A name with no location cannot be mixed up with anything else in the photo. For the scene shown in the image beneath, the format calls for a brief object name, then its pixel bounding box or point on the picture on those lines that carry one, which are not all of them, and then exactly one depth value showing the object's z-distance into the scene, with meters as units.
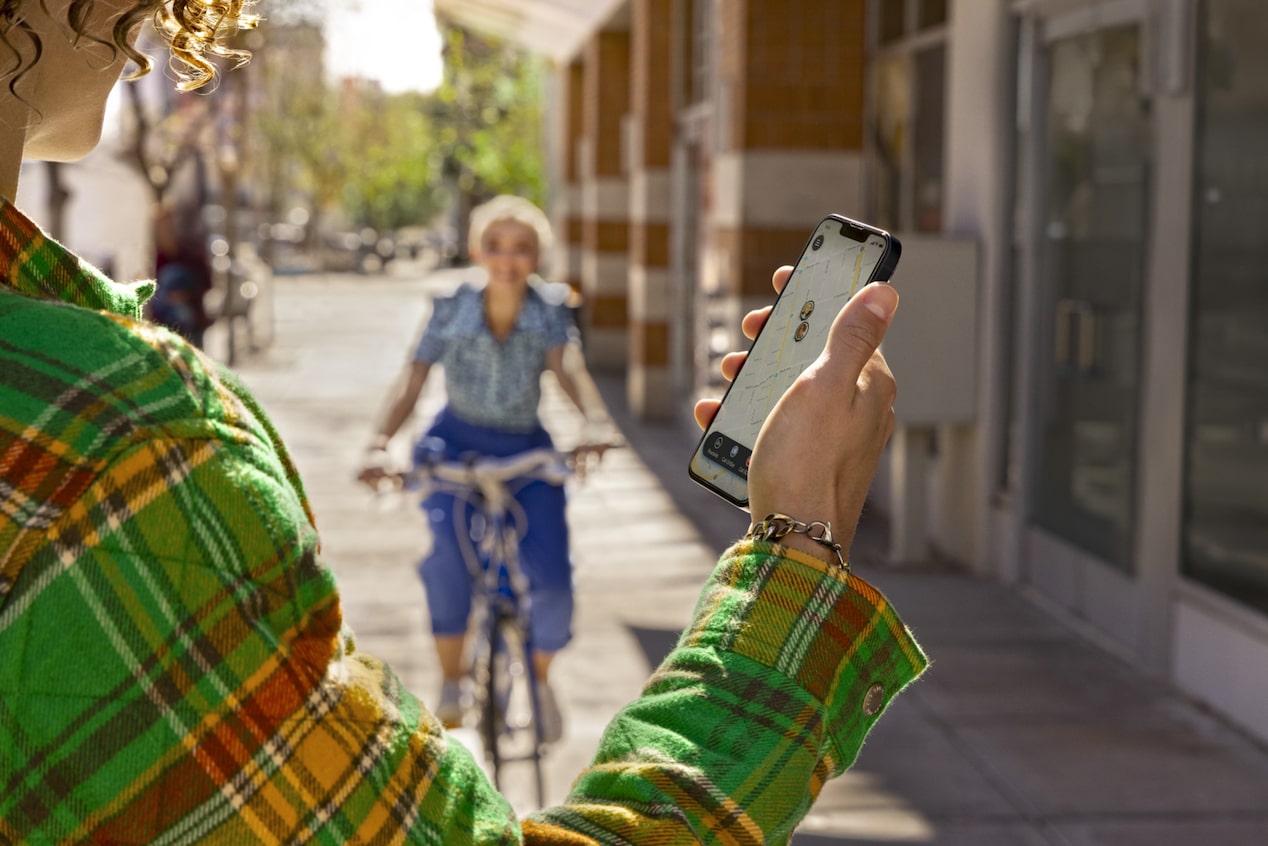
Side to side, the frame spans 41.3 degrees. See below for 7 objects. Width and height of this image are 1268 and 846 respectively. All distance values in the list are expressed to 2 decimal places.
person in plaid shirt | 0.80
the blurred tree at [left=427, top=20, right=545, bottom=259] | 31.11
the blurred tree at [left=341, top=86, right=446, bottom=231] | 62.84
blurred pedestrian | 16.17
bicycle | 5.43
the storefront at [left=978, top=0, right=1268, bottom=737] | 5.86
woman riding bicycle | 5.63
